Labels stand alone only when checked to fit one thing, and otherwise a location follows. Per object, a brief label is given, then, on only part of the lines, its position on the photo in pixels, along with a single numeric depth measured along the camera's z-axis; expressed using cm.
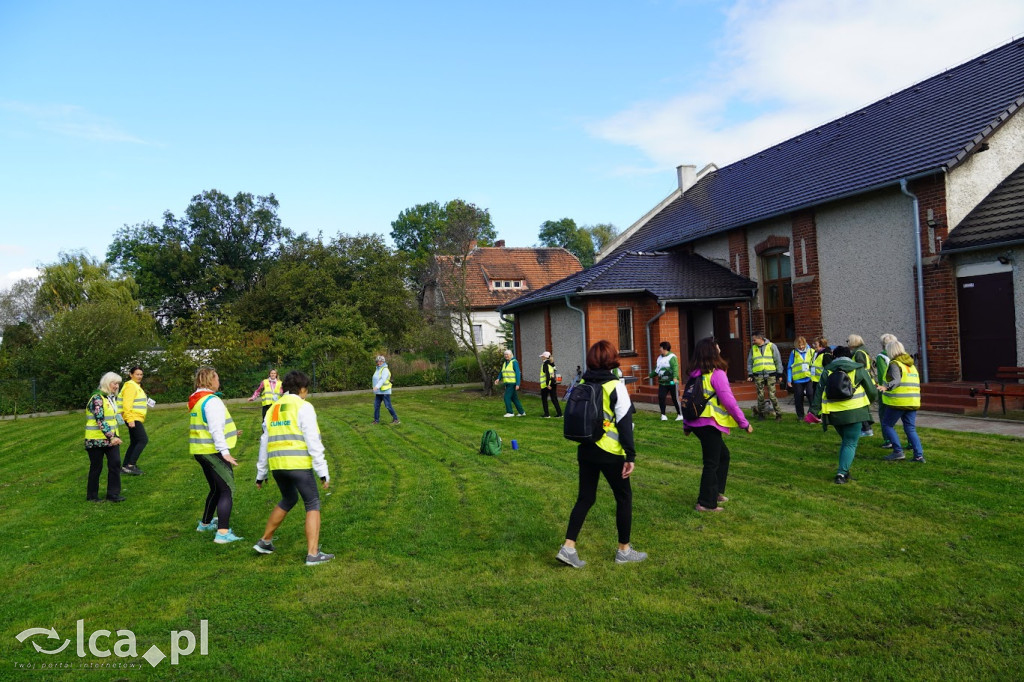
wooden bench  1173
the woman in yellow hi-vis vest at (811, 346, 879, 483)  759
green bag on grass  1104
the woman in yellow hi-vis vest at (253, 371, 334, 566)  570
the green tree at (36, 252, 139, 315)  3769
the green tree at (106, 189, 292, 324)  4875
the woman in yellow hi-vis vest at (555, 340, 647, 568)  529
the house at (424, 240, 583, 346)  4509
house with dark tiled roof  1381
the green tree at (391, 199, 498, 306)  5194
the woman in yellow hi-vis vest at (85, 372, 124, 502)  852
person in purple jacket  674
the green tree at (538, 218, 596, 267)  7875
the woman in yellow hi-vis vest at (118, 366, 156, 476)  1030
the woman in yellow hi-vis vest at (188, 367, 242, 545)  632
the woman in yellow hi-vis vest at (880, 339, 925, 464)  850
